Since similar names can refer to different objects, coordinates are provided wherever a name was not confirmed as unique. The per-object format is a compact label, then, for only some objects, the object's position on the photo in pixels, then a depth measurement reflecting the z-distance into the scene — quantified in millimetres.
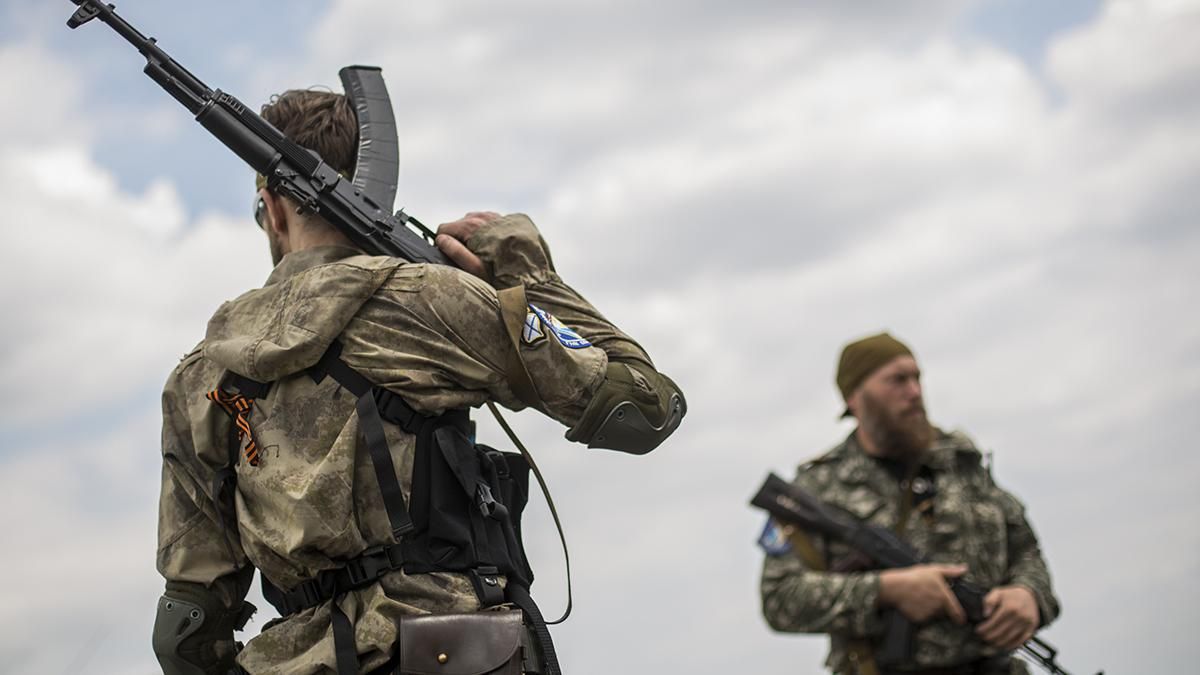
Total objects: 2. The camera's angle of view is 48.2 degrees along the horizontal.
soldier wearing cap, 5281
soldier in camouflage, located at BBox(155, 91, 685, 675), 3408
